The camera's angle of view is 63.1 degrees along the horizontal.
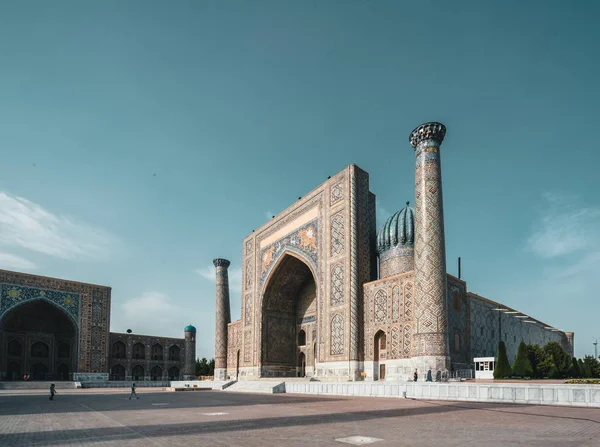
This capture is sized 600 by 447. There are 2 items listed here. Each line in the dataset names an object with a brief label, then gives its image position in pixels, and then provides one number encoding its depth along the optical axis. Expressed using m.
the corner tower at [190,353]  46.16
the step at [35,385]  30.81
